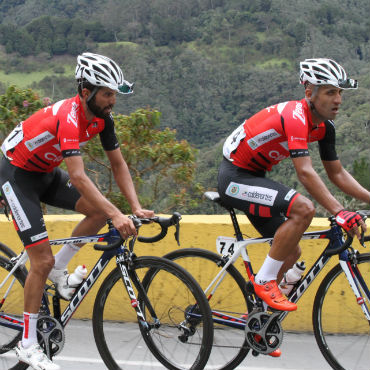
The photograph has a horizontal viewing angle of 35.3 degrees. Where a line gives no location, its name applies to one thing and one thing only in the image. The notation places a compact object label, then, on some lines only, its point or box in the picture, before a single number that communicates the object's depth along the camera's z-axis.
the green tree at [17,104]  7.21
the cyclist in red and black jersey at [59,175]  3.38
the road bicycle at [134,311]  3.58
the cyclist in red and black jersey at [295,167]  3.49
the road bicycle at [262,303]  3.62
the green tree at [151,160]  7.21
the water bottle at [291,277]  3.83
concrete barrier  4.66
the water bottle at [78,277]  3.76
